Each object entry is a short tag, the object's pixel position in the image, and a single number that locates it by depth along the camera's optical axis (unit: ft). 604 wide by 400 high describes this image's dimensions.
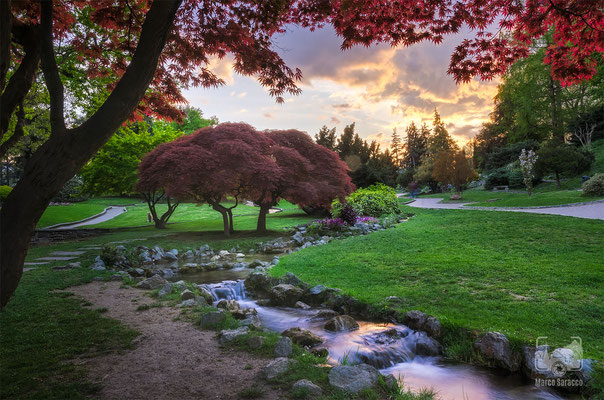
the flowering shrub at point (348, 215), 47.97
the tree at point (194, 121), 131.03
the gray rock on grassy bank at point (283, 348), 10.71
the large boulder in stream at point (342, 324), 14.25
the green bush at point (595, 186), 48.47
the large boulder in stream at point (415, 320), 13.39
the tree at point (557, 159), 67.82
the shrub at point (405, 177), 150.41
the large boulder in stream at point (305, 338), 12.72
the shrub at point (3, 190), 63.21
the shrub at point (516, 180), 87.34
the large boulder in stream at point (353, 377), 8.59
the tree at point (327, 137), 122.97
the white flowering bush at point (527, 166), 65.92
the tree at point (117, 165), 55.77
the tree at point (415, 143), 185.76
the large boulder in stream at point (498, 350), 10.62
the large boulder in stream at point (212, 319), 13.53
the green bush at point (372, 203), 57.27
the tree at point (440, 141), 158.76
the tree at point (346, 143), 127.03
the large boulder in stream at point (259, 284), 20.79
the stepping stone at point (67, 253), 32.16
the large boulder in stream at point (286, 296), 18.45
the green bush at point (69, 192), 114.93
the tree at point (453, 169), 86.58
